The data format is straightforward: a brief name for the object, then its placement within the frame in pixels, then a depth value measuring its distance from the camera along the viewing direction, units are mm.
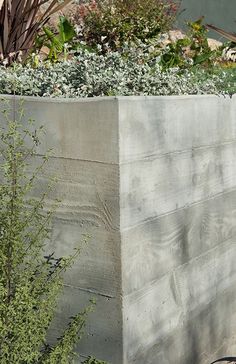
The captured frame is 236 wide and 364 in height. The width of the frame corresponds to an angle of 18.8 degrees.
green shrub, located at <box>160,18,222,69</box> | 4680
